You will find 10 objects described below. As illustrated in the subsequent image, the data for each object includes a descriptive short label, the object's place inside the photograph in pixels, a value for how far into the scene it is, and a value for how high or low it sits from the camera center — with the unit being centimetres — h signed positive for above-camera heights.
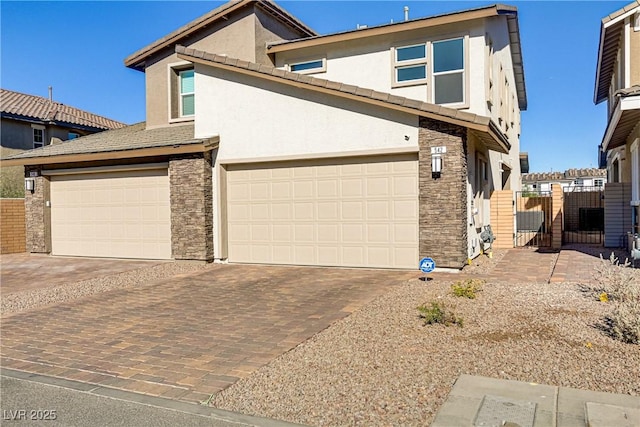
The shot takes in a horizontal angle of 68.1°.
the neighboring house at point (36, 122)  2502 +490
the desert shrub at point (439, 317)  645 -156
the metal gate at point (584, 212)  2125 -52
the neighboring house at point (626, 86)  1049 +320
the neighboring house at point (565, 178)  5556 +281
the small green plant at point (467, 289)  796 -150
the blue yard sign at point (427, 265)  975 -128
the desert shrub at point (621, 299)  550 -139
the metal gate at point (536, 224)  1698 -83
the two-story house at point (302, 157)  1148 +136
